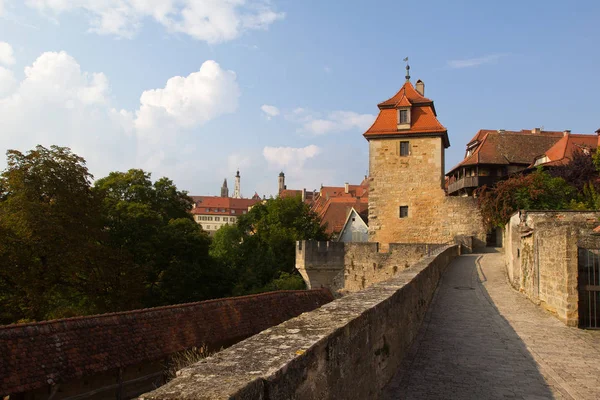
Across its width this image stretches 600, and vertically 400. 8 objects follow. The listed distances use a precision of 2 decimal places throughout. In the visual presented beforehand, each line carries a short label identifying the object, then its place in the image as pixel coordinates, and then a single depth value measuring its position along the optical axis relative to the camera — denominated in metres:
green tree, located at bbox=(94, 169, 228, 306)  26.17
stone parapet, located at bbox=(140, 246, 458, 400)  2.41
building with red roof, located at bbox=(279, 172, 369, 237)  55.51
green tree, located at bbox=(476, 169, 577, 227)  24.69
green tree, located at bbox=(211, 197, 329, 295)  36.16
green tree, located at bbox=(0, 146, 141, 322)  18.75
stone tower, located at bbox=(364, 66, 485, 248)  28.20
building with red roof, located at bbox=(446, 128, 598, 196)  32.53
